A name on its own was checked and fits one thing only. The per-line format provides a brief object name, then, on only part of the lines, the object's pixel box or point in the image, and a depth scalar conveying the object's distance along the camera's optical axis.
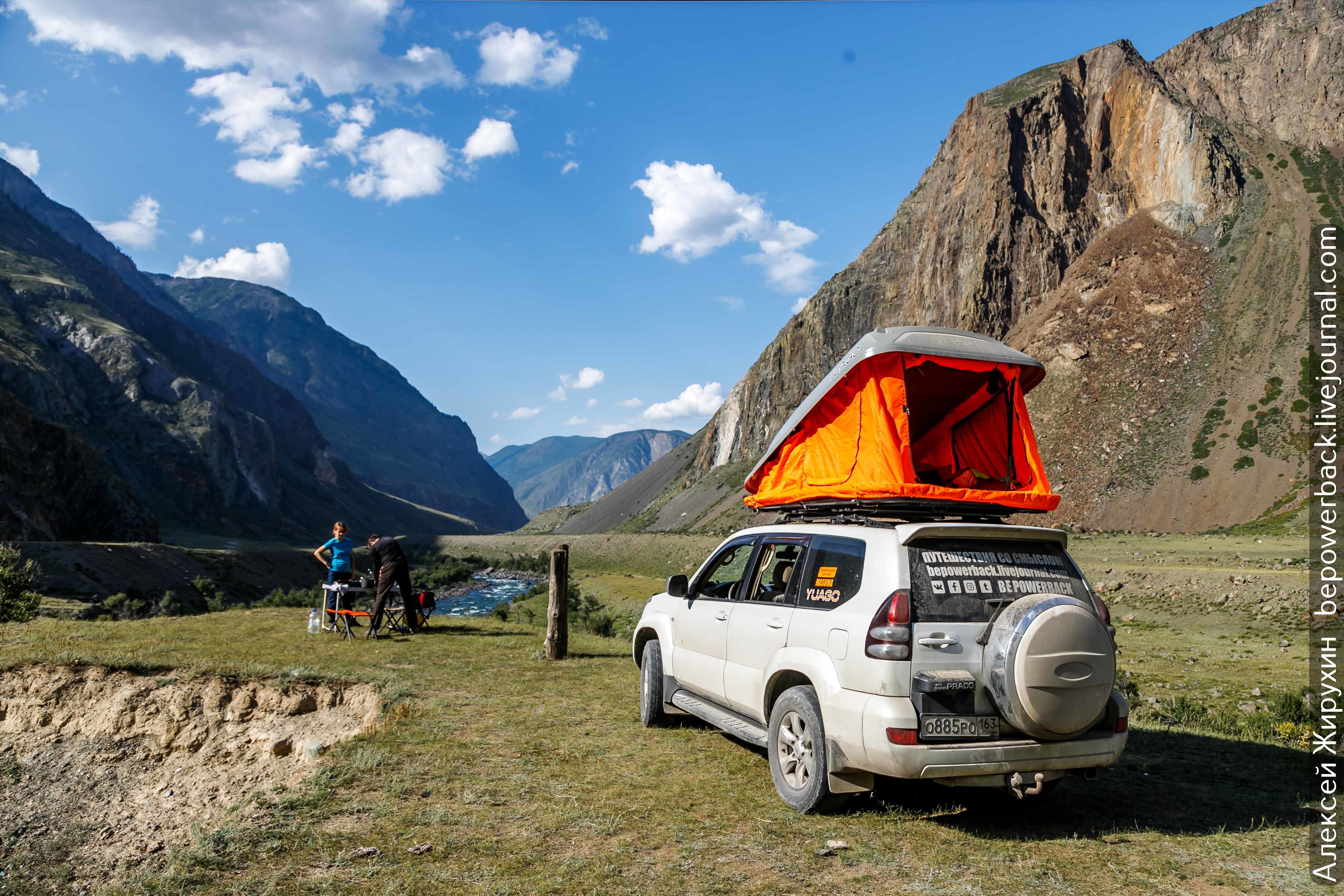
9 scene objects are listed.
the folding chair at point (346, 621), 14.17
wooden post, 13.05
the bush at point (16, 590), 15.95
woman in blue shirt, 14.77
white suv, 5.43
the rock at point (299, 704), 9.86
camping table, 14.43
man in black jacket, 14.04
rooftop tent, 6.89
